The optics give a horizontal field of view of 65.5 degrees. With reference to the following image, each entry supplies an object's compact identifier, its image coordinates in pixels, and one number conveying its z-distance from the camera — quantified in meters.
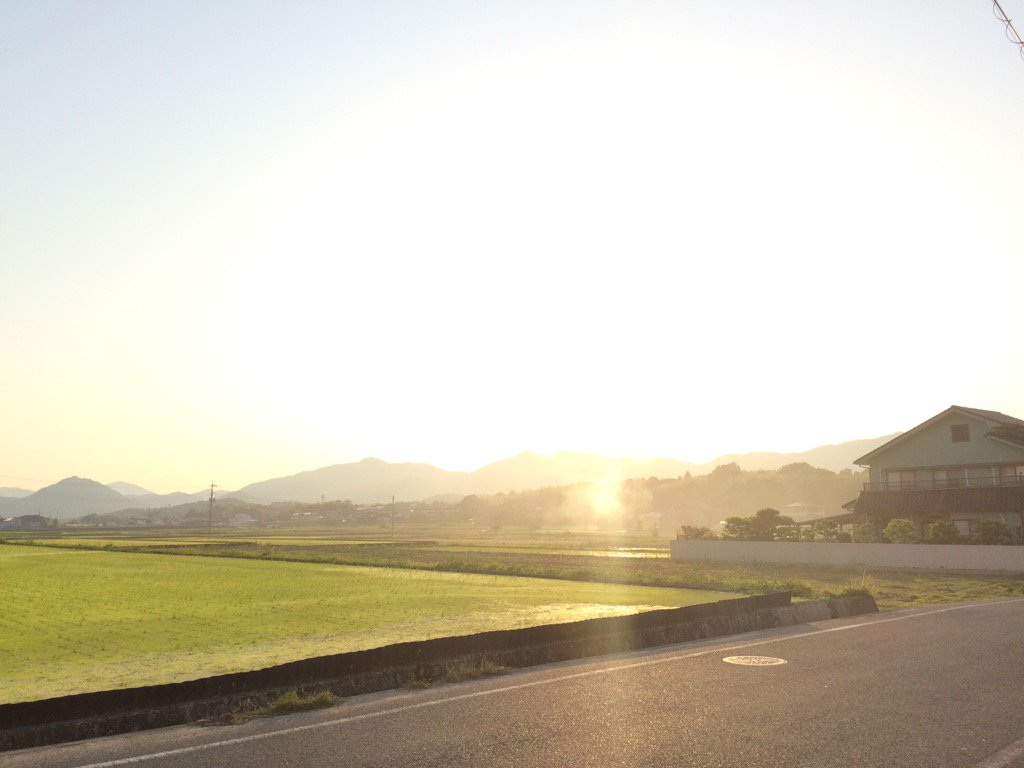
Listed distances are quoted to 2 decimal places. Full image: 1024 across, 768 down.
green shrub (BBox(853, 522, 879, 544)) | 53.81
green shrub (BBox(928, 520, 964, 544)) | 46.50
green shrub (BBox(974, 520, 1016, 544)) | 44.53
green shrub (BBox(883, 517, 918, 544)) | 50.09
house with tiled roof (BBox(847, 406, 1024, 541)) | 50.47
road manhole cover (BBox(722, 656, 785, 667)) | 12.98
